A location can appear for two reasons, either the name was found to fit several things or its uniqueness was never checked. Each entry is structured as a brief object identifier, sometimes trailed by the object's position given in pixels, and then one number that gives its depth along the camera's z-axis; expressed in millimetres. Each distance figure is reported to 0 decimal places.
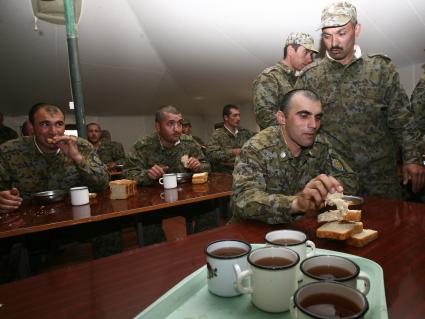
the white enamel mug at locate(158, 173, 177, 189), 2434
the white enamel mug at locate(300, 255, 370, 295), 625
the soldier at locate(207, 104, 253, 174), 4648
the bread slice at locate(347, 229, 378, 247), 1047
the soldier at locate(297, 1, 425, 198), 2092
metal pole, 3652
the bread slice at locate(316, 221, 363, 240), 1055
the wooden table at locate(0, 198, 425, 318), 769
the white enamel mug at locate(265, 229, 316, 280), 836
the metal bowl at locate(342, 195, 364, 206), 1520
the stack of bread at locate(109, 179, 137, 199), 2201
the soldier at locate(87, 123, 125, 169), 6477
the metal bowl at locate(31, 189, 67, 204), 2143
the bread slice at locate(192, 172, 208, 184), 2625
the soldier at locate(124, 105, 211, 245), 3029
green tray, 685
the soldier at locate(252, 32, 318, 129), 2777
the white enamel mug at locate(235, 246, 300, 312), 645
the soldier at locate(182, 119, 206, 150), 7723
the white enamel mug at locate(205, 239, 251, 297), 734
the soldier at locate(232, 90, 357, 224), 1398
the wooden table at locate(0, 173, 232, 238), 1649
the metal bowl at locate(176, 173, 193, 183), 2688
